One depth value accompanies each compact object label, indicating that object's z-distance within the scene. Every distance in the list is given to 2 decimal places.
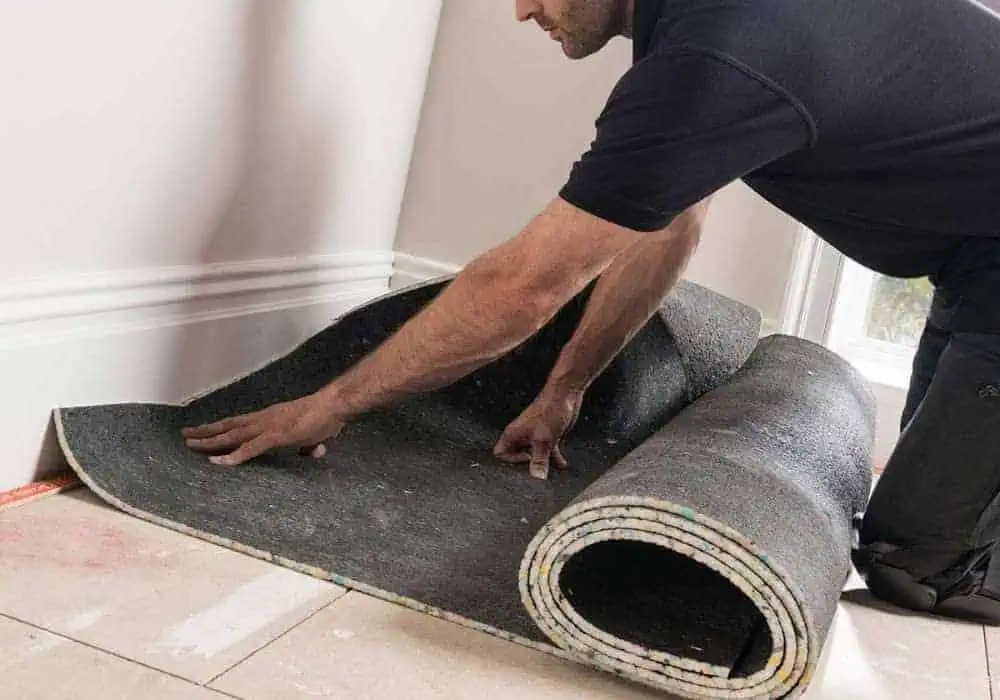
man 1.31
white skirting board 1.50
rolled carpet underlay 1.20
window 2.50
